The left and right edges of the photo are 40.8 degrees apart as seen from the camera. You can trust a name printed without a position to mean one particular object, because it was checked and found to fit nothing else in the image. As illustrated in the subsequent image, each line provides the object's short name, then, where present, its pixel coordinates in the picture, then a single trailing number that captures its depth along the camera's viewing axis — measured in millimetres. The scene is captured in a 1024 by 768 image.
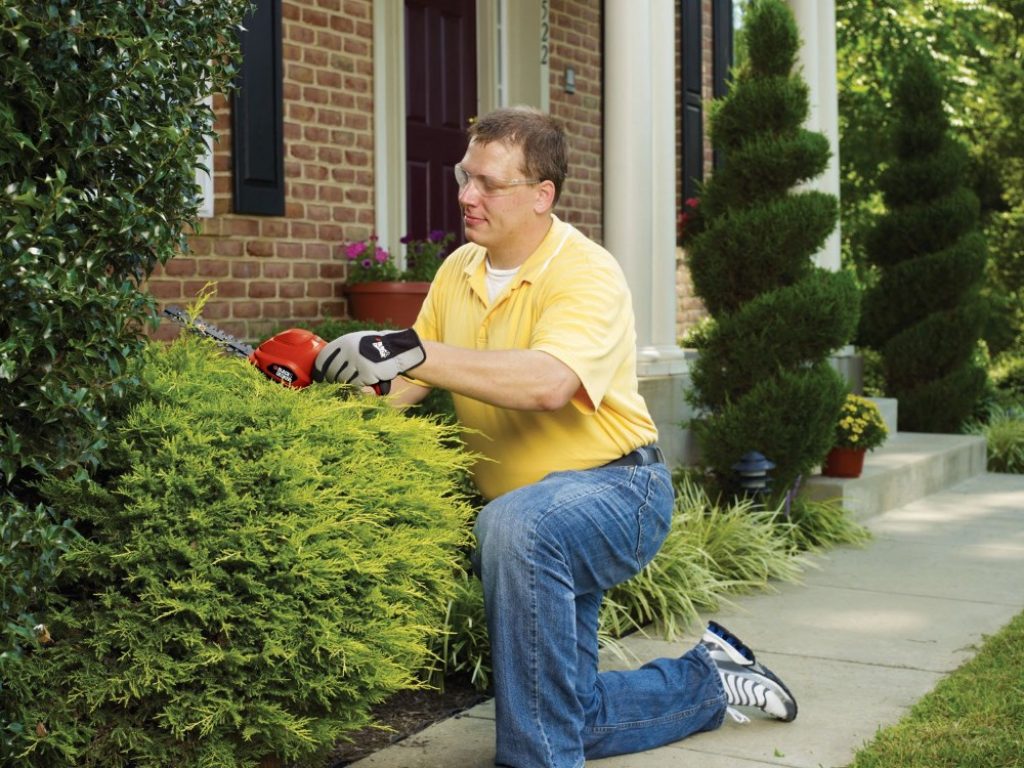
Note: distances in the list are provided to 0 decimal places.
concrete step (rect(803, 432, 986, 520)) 7965
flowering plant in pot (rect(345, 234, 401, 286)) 7137
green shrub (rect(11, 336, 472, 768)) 2842
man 3311
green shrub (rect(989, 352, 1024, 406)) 13648
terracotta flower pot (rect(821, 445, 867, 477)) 8242
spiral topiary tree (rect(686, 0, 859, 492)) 7148
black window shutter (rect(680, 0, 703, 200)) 10398
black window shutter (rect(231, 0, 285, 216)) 6434
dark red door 8375
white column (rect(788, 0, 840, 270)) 10500
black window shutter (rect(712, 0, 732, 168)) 11109
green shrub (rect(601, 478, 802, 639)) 5363
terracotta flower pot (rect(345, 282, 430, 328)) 7004
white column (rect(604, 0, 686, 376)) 8273
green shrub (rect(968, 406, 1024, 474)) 10859
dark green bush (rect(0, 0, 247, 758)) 2561
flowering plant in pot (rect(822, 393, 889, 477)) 8234
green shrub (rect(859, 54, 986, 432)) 11469
